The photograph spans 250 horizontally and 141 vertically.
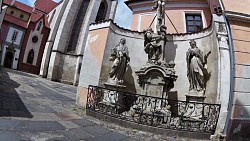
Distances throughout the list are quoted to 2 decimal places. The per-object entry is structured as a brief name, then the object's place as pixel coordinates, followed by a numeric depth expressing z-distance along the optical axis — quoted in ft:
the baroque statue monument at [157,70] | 22.99
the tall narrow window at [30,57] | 99.65
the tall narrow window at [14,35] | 96.62
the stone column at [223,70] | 16.37
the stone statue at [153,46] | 24.52
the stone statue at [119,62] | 23.29
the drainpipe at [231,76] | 16.12
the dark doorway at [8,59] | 95.04
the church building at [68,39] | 85.66
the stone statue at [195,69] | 21.54
